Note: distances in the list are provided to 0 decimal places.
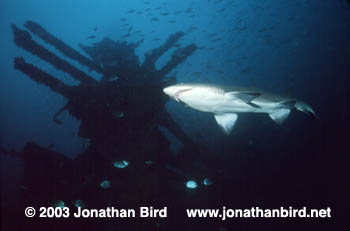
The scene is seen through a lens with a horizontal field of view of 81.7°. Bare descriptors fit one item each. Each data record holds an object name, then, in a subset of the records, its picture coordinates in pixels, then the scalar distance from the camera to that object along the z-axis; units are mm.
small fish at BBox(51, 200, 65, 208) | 6602
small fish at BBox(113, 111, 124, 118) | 7125
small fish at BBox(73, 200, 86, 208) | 6906
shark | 2314
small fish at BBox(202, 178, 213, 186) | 8141
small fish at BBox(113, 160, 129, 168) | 6898
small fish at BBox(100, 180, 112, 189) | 7211
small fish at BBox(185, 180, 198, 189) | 7670
